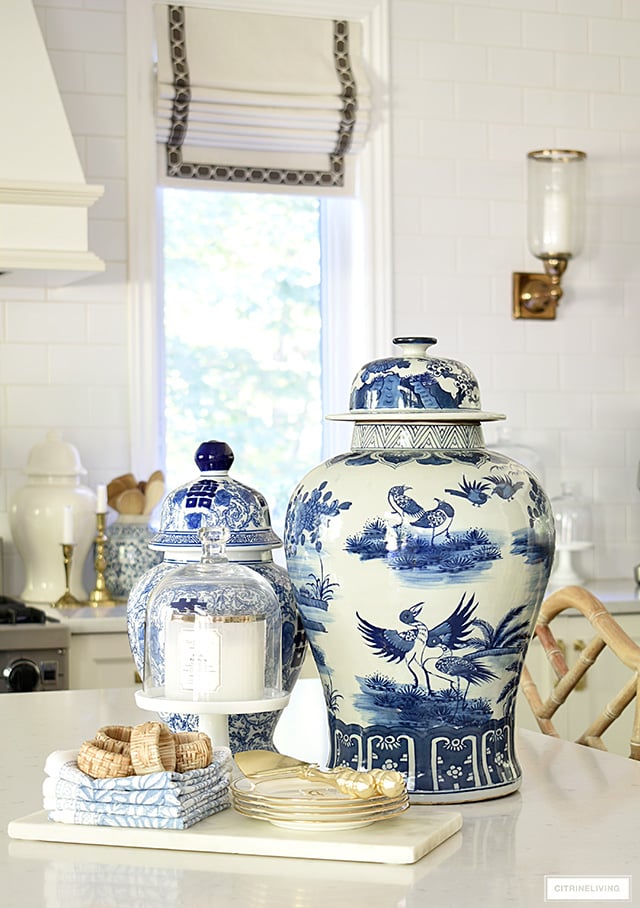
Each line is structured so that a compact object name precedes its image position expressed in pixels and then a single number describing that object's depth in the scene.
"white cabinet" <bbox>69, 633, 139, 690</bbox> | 4.39
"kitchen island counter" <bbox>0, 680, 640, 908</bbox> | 1.69
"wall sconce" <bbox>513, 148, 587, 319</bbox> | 5.56
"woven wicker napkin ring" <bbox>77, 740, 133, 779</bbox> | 1.84
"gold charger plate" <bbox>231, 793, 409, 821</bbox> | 1.80
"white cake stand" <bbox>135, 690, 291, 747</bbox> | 1.92
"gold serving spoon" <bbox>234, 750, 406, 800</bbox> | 1.82
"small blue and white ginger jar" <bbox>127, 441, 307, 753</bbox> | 2.11
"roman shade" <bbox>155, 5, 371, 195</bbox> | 5.35
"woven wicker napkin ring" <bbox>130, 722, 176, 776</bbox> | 1.83
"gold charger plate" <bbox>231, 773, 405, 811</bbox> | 1.81
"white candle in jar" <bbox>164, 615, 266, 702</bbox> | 1.93
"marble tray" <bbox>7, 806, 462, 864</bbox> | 1.77
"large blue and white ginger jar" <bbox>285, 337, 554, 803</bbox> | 1.95
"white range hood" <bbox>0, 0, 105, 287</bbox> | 4.54
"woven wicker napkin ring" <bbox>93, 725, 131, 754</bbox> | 1.88
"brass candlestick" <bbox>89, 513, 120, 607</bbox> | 4.87
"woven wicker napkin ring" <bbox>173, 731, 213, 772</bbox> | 1.86
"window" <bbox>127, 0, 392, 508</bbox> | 5.30
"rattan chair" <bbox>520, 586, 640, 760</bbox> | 2.35
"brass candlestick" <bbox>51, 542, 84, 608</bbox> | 4.79
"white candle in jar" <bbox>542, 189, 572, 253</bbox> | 5.55
